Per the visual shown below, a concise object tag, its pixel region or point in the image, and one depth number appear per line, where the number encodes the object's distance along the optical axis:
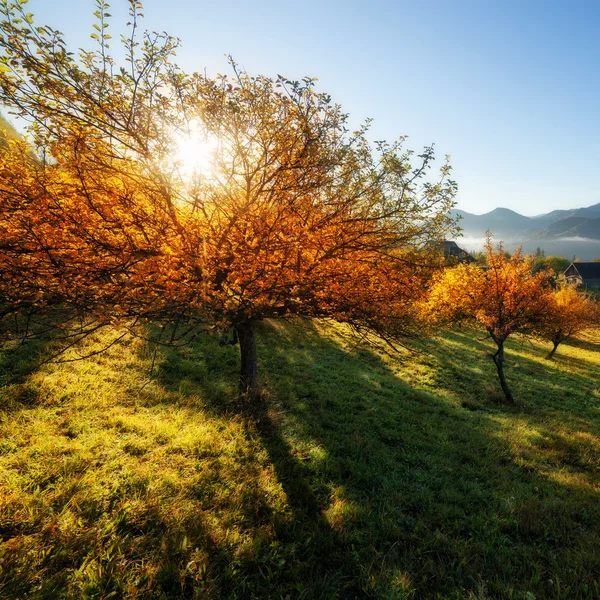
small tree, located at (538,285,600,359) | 34.99
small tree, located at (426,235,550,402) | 17.52
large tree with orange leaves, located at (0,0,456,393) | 5.43
